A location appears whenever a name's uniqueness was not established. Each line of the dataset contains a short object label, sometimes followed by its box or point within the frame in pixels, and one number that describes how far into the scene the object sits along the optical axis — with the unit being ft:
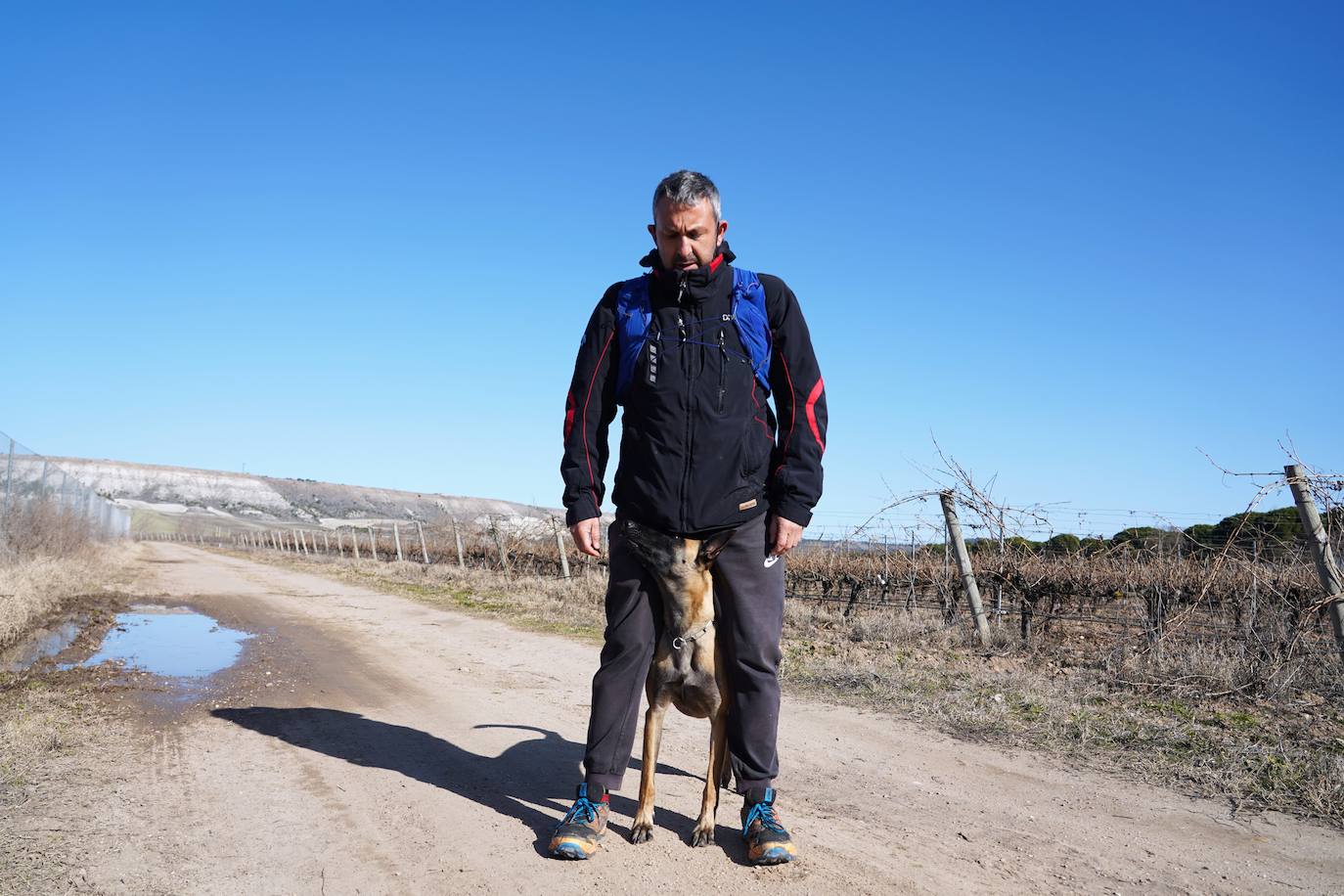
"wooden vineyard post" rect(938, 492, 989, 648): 26.68
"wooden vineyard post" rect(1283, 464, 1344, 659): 17.33
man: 9.39
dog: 9.45
